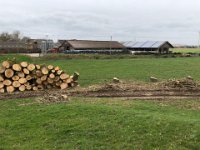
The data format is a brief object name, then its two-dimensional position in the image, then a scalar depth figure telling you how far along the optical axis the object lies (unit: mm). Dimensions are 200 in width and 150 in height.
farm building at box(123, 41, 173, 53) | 50751
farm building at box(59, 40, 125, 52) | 45866
